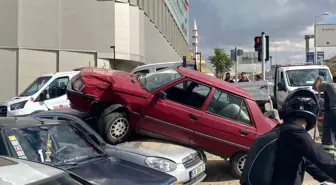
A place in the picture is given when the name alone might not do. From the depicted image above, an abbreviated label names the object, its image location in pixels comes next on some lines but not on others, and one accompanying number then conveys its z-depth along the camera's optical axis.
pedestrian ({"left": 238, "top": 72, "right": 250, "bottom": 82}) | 18.46
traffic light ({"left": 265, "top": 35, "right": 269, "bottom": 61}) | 17.83
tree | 78.06
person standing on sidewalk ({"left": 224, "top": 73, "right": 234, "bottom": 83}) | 17.35
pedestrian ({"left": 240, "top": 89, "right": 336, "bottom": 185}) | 2.73
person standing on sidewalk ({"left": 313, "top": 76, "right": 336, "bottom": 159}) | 7.18
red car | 7.68
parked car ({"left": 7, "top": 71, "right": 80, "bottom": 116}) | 12.77
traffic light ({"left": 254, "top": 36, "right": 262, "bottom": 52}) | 17.89
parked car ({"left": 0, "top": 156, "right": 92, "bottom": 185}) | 2.24
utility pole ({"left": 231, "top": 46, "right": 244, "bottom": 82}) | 19.73
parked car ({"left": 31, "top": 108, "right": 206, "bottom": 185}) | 6.26
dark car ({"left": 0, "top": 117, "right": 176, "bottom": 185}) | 4.57
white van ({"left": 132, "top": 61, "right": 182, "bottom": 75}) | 15.06
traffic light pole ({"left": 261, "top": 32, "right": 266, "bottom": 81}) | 17.56
